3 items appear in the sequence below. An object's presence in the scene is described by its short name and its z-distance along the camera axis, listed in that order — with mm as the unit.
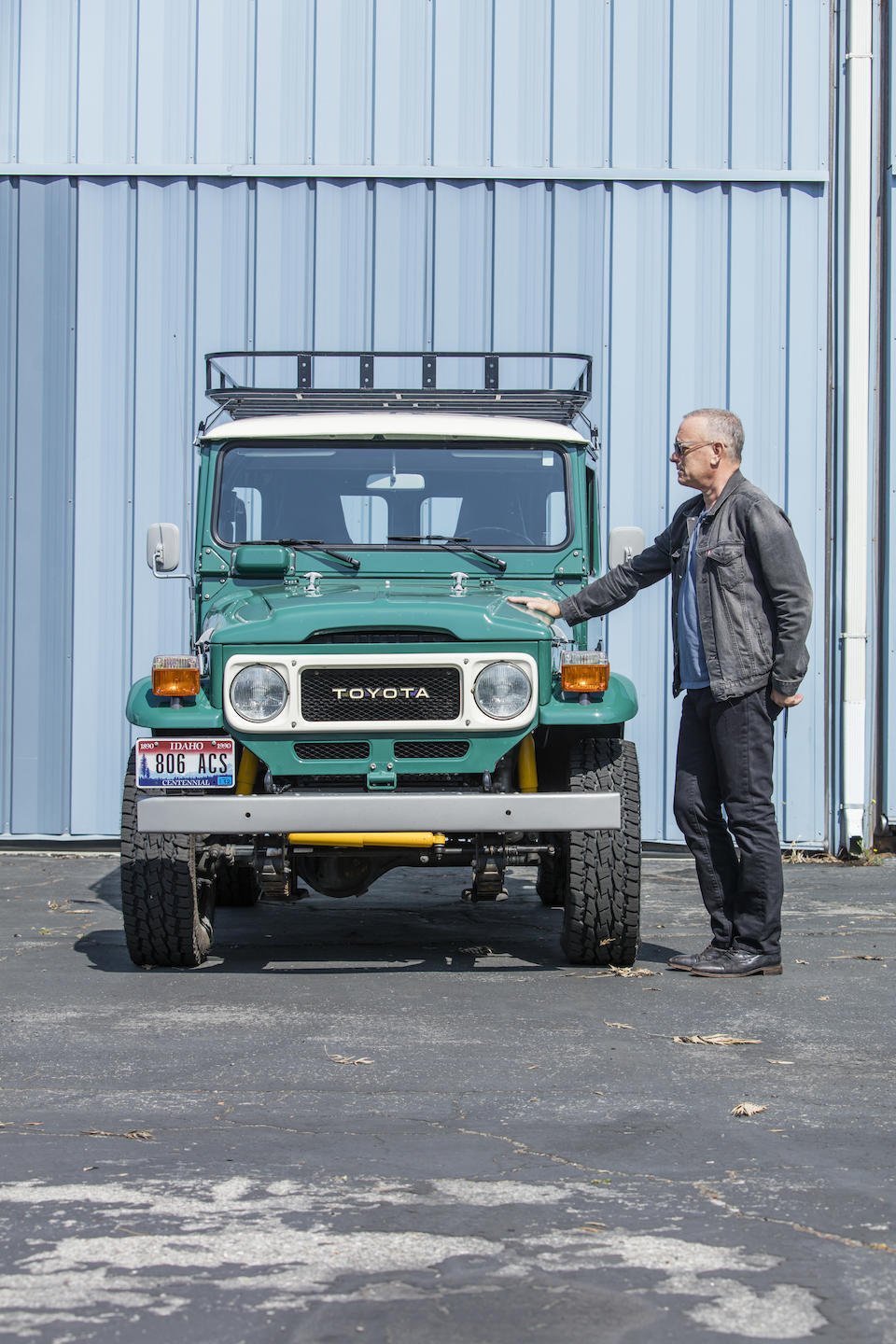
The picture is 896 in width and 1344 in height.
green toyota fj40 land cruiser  9984
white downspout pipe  18200
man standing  10590
